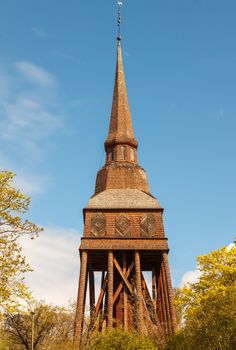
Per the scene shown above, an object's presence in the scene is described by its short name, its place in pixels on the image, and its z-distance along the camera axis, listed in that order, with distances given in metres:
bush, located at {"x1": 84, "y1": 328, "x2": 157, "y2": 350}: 19.70
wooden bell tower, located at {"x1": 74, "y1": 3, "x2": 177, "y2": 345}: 26.14
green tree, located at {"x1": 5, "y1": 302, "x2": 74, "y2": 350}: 38.97
